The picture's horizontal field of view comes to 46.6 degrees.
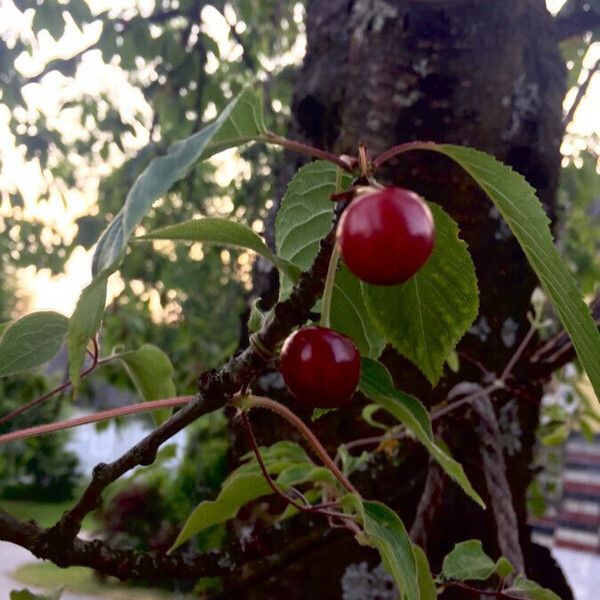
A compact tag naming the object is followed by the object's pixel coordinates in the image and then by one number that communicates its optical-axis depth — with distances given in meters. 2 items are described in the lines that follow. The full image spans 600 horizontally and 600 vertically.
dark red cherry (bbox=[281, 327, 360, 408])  0.29
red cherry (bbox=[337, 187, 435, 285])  0.23
